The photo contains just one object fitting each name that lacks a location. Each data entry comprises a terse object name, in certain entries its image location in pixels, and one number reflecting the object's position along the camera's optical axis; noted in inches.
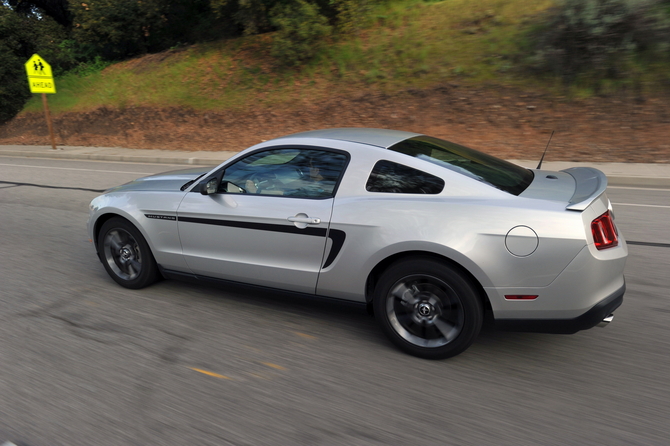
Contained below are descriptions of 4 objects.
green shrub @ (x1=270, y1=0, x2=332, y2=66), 743.7
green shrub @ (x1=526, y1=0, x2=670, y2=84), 544.7
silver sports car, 126.7
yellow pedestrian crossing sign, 766.5
